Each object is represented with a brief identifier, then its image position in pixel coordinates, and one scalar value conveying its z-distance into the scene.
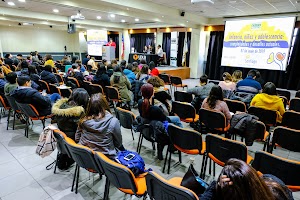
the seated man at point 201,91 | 4.05
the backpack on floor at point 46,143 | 2.40
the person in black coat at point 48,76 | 5.35
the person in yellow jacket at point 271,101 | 3.38
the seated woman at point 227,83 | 4.61
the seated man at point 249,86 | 4.38
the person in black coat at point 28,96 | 3.41
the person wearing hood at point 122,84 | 4.96
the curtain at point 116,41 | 15.88
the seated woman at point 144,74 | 5.41
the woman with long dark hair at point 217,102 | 3.11
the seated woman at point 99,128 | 2.08
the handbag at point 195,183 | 1.41
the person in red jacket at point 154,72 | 6.65
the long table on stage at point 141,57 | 11.56
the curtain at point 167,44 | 12.95
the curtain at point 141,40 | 13.79
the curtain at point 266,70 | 8.30
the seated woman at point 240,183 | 0.89
